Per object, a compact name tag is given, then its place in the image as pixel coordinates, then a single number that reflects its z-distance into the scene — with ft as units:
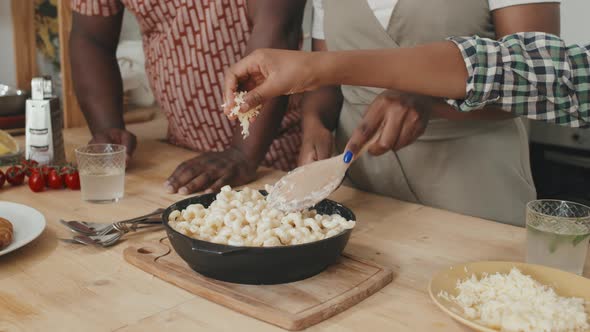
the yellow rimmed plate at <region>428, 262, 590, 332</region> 2.97
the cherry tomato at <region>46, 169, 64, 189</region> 4.85
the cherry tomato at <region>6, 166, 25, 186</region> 4.98
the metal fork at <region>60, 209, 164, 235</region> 3.89
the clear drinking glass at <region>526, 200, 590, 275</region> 3.28
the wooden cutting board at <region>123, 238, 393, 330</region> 2.92
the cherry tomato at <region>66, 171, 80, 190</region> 4.90
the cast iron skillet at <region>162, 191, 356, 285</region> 3.06
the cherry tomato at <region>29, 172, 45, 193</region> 4.82
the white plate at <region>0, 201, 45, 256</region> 3.58
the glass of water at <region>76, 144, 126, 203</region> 4.63
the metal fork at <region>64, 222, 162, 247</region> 3.78
